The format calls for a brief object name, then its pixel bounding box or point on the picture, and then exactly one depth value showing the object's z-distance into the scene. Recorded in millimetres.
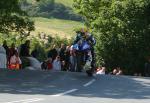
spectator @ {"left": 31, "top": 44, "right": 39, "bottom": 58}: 30241
